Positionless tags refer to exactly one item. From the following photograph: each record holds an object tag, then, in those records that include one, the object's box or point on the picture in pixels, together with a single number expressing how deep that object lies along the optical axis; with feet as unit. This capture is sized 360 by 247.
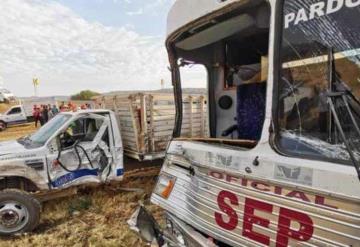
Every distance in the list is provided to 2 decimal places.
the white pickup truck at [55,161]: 17.24
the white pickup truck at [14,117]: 82.02
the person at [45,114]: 68.81
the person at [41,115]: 71.56
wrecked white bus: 5.41
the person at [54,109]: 65.16
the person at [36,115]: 76.23
